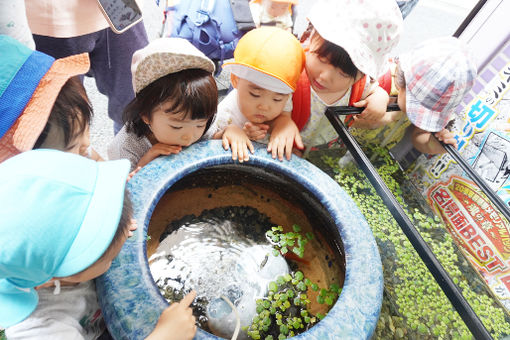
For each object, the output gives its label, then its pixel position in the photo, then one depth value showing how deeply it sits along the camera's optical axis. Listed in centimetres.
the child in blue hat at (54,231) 65
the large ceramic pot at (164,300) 92
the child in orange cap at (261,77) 133
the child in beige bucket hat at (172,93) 121
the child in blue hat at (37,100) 81
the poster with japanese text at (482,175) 175
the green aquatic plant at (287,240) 148
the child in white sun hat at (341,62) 133
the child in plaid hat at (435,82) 152
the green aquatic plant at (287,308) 122
